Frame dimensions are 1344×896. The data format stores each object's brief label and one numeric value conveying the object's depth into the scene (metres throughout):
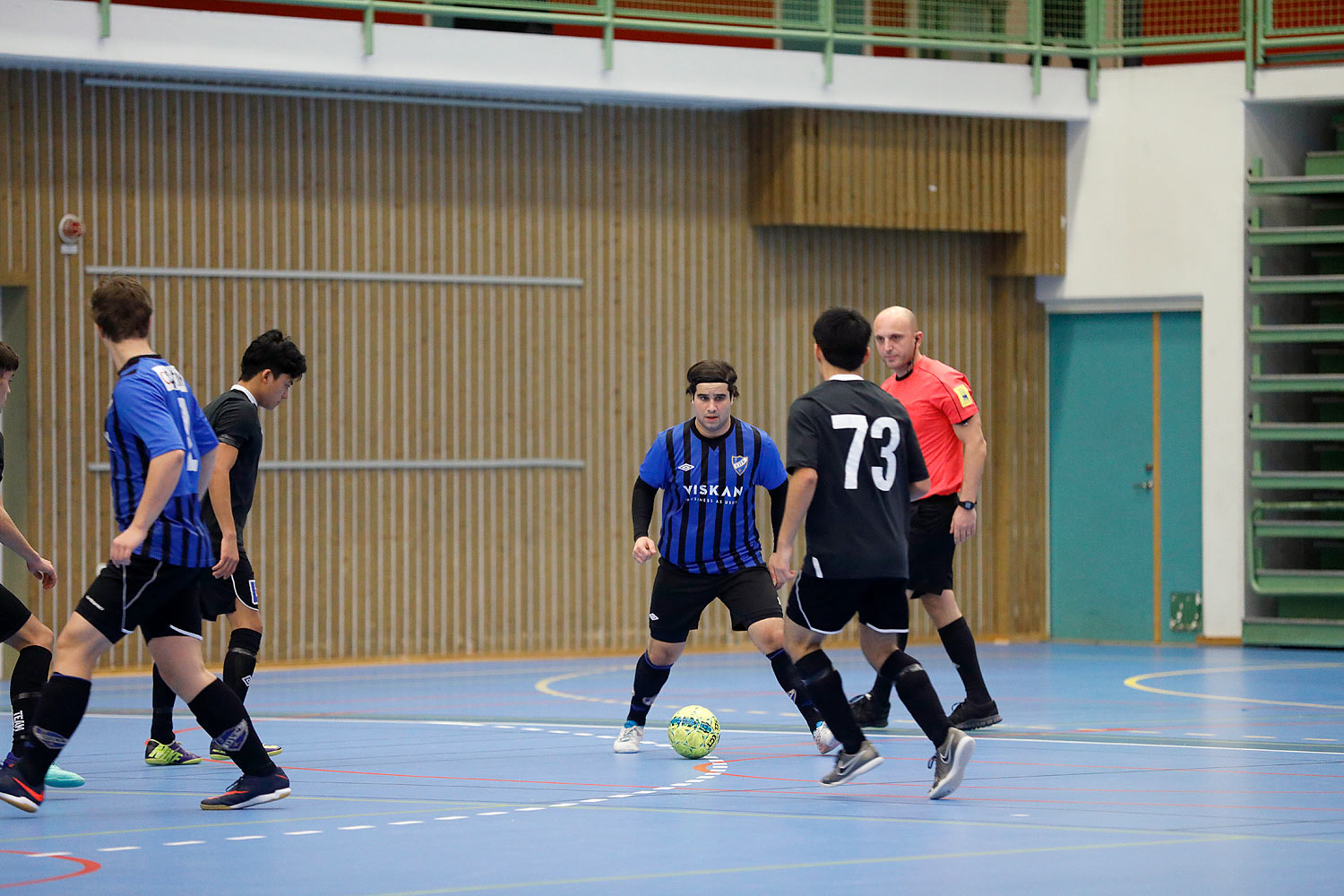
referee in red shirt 18.11
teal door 31.19
